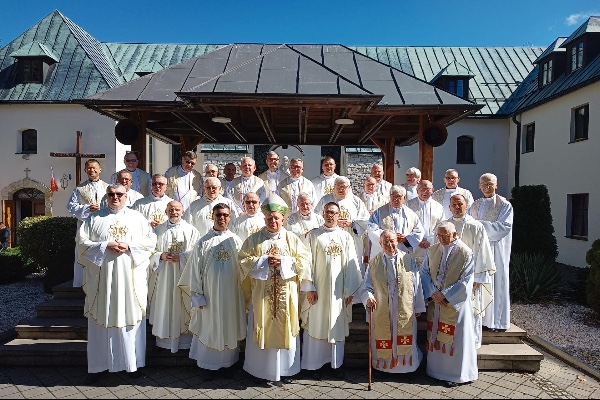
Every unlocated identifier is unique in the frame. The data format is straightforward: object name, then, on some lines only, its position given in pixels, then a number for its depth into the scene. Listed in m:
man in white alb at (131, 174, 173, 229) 6.15
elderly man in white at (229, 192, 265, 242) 5.73
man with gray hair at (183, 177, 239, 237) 6.19
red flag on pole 17.51
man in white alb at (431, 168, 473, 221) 6.98
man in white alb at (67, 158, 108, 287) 6.45
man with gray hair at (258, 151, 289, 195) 7.91
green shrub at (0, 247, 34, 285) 11.28
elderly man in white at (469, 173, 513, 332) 6.19
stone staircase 5.63
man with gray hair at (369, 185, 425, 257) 6.00
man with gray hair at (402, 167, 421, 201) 7.39
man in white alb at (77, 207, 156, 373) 5.12
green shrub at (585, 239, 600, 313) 8.47
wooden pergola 6.39
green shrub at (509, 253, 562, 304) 9.79
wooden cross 17.23
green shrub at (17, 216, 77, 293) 10.61
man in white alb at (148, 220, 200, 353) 5.52
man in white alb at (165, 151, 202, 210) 7.45
